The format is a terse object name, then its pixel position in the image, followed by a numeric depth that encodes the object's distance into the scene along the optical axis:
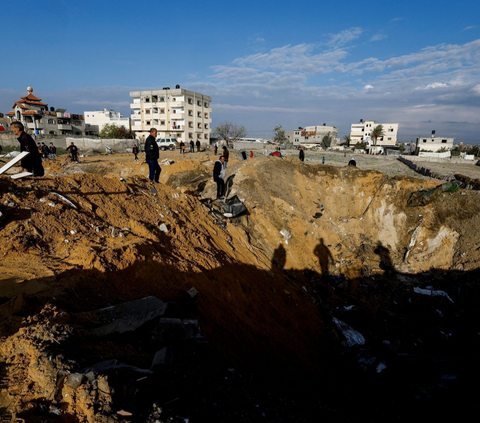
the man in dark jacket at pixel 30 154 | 5.45
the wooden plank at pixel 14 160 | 4.93
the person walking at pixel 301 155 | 19.04
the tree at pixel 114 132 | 49.34
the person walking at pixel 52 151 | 21.56
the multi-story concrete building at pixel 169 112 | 47.28
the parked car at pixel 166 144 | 34.44
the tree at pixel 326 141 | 72.05
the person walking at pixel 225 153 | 10.14
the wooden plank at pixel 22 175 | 5.73
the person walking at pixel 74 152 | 18.48
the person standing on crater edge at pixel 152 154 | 7.91
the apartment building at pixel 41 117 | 45.00
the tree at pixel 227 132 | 70.69
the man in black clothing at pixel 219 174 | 9.36
